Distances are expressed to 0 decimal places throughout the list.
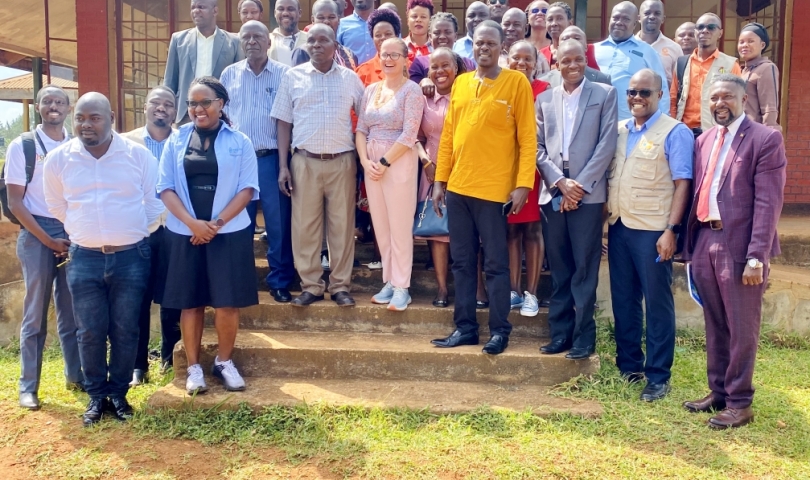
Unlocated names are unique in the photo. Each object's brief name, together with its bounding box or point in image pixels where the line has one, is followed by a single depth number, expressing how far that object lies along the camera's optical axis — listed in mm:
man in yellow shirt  3988
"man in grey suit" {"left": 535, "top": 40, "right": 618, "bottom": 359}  3963
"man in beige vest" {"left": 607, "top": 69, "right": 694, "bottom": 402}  3799
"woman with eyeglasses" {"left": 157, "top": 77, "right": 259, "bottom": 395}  3785
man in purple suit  3457
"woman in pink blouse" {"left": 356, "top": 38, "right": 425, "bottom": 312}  4379
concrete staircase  3891
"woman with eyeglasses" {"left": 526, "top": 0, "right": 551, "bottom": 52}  5184
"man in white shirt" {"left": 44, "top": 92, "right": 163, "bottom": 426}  3682
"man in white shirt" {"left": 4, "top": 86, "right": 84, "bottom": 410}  4012
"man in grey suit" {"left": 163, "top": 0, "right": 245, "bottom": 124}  4984
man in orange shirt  5133
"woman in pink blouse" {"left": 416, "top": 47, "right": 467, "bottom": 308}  4367
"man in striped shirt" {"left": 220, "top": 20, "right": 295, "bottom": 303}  4633
